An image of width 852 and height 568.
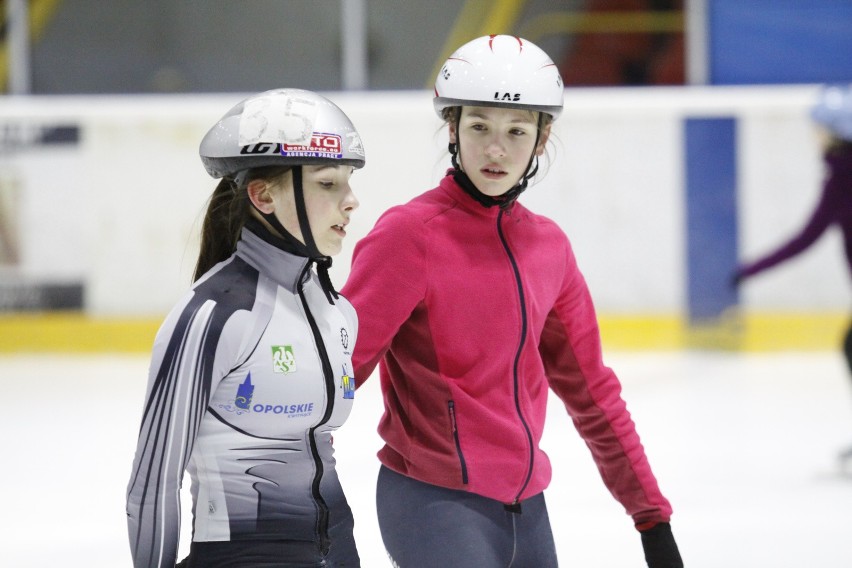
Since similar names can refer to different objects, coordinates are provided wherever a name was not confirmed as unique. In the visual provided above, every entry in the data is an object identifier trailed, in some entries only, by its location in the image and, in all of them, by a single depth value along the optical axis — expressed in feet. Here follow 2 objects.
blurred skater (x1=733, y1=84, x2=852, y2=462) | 47.95
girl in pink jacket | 30.72
